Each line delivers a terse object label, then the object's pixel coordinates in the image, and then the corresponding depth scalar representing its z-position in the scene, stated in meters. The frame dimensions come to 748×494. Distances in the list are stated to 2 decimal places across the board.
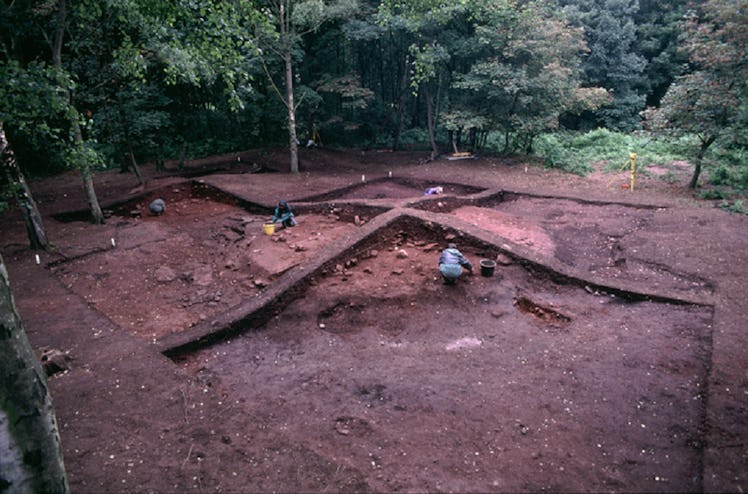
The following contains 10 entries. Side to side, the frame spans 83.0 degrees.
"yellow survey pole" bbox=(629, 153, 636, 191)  13.10
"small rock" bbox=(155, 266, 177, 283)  8.23
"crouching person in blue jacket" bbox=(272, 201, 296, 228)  9.82
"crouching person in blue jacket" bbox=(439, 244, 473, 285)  7.27
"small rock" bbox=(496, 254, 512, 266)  8.09
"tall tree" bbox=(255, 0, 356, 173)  13.48
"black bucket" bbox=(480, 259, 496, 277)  7.64
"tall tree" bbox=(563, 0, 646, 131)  21.41
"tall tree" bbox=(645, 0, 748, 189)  10.93
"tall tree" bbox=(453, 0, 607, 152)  14.69
